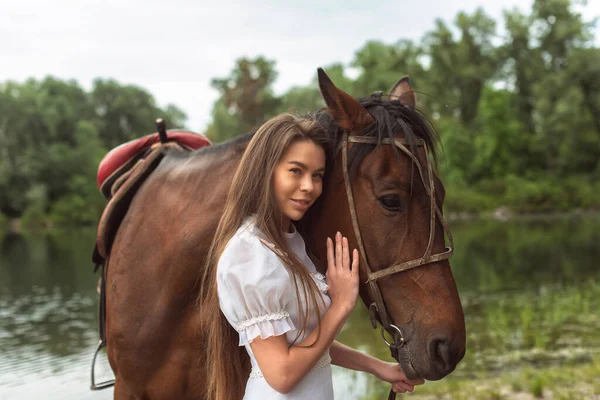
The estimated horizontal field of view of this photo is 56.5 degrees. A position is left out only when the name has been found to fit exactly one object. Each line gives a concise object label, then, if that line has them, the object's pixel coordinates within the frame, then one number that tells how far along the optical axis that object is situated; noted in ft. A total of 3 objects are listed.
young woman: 5.83
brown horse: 6.32
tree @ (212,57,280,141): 155.12
